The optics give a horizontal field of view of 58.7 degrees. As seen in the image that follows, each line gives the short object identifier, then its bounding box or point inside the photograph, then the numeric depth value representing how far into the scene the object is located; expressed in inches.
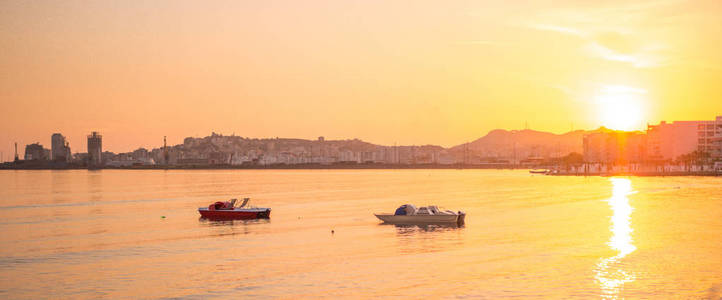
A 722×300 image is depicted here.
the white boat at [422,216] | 2377.0
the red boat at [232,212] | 2716.5
